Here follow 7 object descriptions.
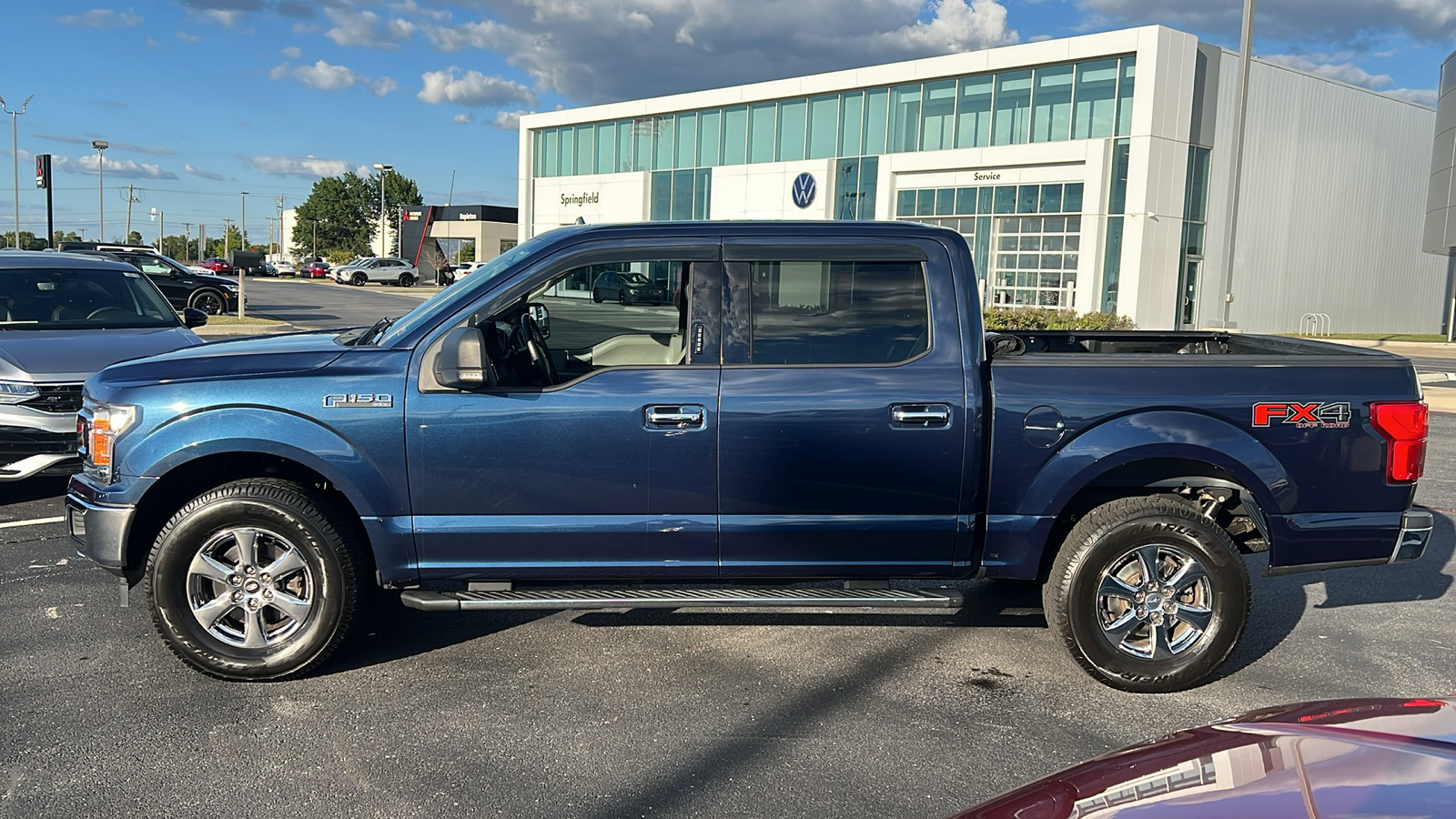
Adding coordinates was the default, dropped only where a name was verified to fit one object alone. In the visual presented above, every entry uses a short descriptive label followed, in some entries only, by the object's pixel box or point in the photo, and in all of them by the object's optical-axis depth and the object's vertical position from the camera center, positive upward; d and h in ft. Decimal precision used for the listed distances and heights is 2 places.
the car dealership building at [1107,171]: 119.24 +17.76
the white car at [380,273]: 200.03 +1.52
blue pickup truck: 14.48 -2.17
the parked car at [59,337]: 23.15 -1.65
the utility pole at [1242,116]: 61.00 +12.42
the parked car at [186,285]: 85.76 -0.96
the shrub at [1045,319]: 90.99 -0.50
